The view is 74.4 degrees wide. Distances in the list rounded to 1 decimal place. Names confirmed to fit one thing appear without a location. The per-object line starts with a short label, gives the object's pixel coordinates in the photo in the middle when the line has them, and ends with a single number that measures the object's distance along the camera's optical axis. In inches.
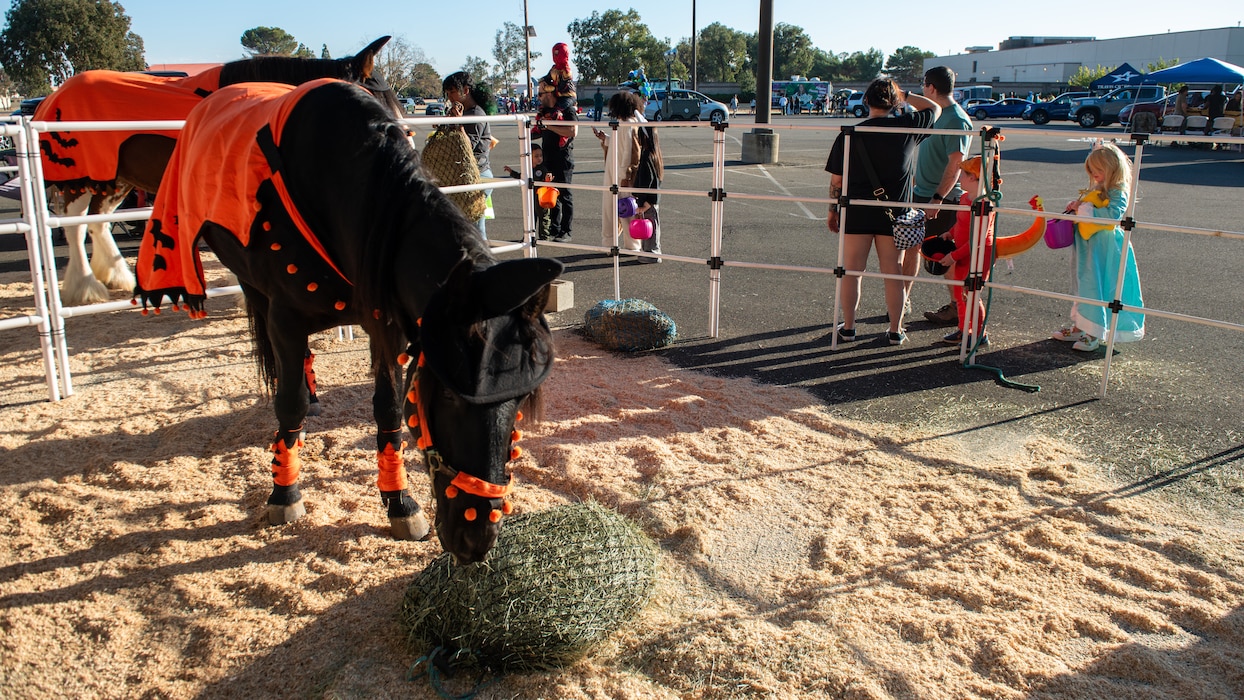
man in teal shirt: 220.4
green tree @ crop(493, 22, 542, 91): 3056.1
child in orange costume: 218.8
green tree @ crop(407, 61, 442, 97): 2447.1
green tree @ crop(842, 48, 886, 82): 4037.9
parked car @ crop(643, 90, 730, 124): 1469.0
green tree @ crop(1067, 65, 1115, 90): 2127.2
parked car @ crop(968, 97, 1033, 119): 1582.2
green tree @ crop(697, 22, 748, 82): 3444.1
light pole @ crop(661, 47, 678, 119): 1489.4
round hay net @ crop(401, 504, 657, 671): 95.7
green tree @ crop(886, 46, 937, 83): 3686.0
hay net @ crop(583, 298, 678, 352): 221.6
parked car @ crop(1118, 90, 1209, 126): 963.3
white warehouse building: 2272.4
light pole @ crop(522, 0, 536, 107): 1795.2
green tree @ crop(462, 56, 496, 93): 3152.1
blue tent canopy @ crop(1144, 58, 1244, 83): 983.6
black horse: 76.9
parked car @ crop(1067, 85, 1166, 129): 1295.5
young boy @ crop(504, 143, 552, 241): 336.7
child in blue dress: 206.1
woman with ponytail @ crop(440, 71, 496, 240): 288.0
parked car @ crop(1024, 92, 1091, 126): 1453.0
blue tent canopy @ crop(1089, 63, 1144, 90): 1460.0
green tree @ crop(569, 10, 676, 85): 3038.9
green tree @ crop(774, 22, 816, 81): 3683.6
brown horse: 212.7
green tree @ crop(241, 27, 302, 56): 2131.3
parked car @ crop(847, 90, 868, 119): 1828.2
